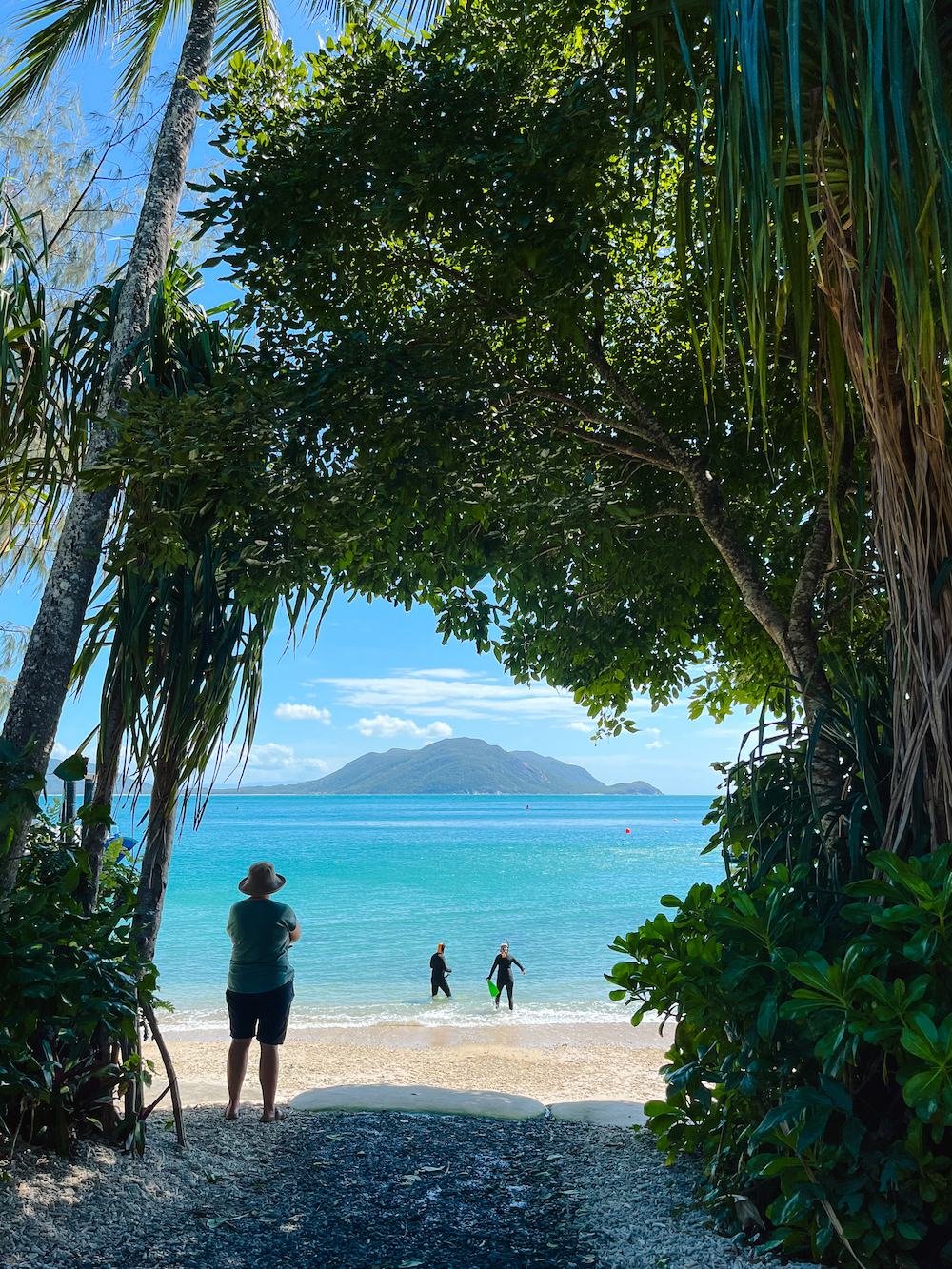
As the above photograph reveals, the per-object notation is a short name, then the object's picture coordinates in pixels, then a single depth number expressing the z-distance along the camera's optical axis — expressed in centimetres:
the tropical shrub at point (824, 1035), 216
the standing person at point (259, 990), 441
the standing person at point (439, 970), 1273
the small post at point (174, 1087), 365
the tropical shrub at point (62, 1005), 278
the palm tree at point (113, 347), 338
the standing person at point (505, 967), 1207
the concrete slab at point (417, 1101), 482
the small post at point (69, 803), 384
